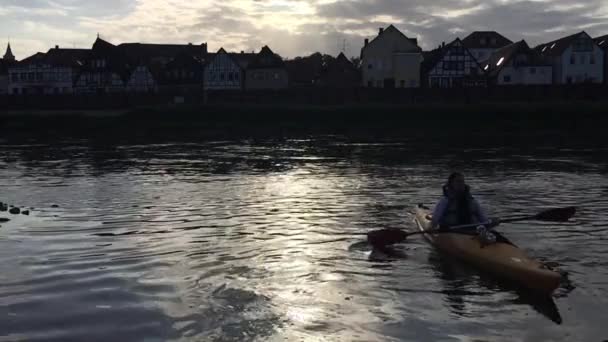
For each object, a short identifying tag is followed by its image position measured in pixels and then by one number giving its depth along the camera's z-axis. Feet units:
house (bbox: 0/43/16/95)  365.40
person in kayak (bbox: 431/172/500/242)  41.72
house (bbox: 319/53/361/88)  297.94
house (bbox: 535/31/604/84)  274.77
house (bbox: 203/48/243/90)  300.61
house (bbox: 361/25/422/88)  277.64
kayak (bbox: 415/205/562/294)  31.83
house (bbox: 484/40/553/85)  273.33
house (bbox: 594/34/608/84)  282.64
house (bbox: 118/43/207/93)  316.81
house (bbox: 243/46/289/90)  296.30
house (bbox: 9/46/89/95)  339.98
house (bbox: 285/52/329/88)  359.70
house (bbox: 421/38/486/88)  270.67
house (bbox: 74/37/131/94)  322.34
